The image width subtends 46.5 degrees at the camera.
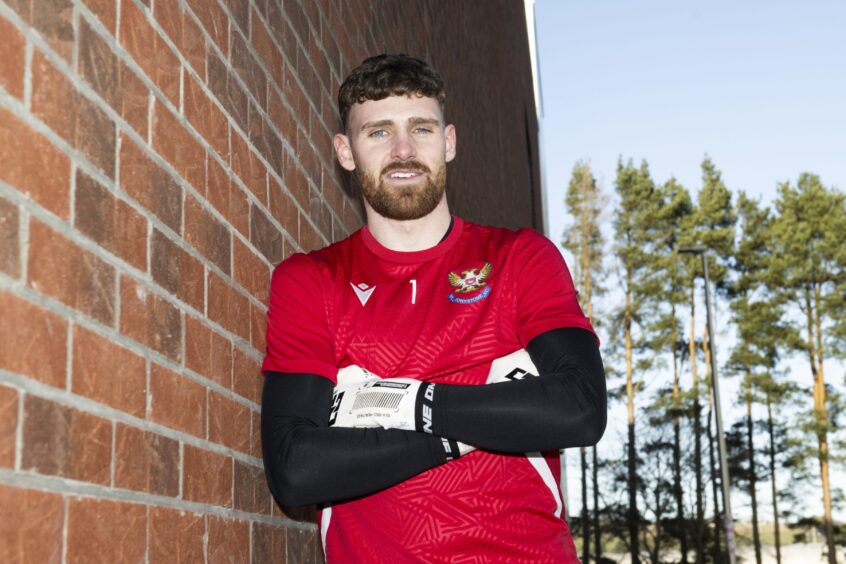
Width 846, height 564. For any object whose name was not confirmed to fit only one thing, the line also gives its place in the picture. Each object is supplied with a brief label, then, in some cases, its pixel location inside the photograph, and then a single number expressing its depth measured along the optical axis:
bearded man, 2.21
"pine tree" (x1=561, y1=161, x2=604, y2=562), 43.16
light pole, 22.05
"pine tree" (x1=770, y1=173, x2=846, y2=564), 43.34
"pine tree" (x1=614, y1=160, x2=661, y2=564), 41.06
